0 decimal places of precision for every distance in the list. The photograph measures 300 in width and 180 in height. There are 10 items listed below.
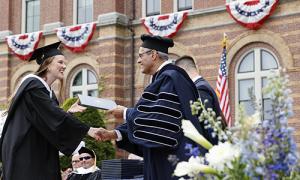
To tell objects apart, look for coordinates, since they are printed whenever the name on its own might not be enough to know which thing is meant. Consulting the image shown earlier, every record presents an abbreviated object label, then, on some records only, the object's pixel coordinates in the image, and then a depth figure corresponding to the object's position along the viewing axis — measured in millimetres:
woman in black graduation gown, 5922
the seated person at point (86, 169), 9531
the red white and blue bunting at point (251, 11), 18281
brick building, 18328
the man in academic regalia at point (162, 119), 5656
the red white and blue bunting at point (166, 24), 20156
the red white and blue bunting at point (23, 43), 23731
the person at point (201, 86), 6848
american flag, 16219
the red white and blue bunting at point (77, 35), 22172
